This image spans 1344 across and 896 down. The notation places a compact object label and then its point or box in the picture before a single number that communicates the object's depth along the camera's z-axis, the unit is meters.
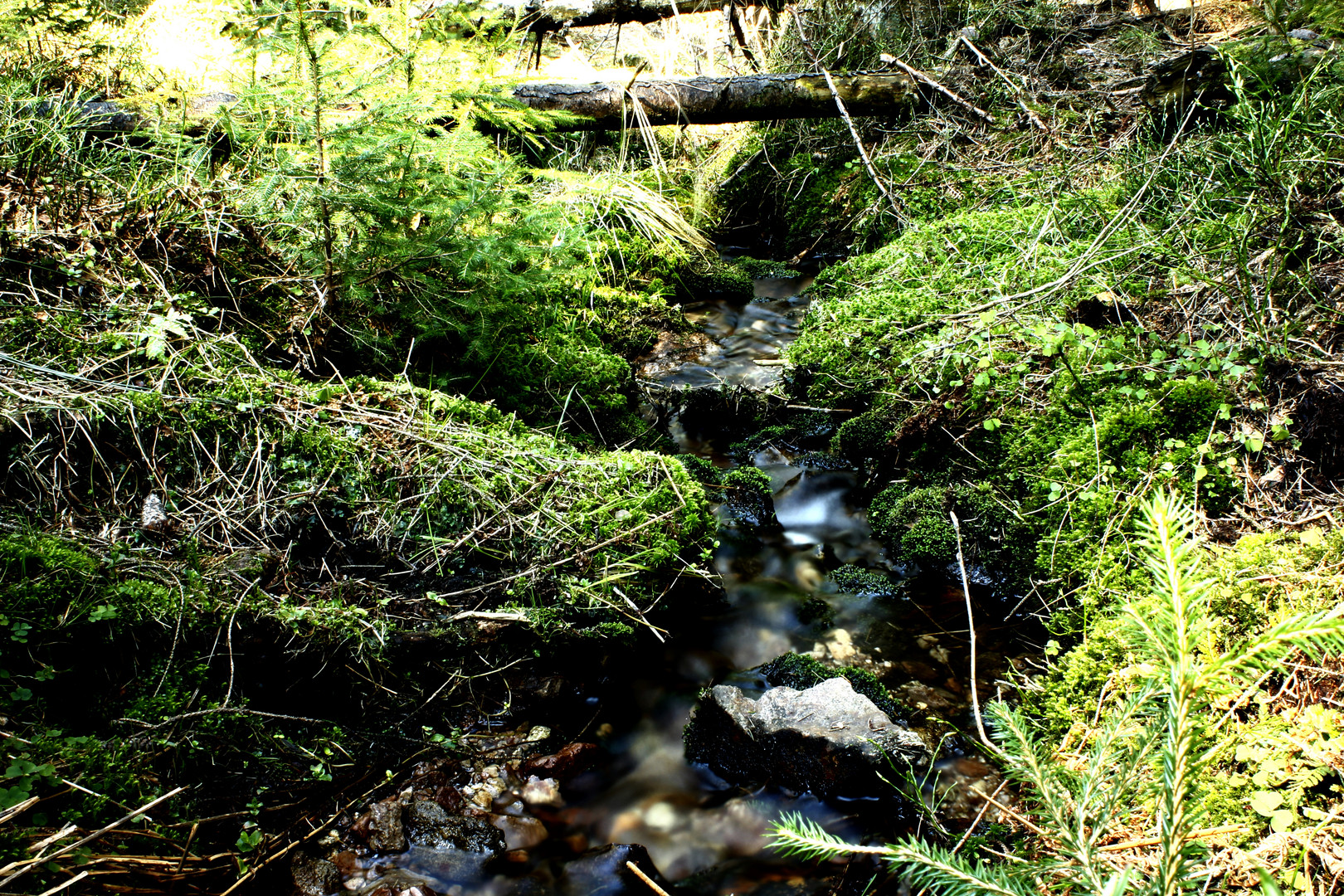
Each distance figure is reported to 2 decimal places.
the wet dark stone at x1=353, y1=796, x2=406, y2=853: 2.65
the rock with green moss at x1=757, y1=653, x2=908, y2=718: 3.25
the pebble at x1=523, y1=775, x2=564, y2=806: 2.91
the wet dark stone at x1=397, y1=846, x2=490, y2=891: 2.63
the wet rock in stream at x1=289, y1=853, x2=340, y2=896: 2.47
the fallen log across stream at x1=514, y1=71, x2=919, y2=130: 7.28
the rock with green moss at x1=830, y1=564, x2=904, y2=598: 3.96
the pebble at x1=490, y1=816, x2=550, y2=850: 2.78
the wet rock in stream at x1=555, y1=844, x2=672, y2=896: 2.67
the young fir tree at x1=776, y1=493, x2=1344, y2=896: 1.05
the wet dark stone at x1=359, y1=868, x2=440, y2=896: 2.50
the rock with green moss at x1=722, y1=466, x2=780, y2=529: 4.49
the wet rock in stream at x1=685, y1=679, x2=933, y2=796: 2.91
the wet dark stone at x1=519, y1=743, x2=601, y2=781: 3.00
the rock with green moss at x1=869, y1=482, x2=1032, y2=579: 3.75
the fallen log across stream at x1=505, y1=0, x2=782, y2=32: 8.27
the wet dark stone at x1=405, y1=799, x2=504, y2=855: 2.72
